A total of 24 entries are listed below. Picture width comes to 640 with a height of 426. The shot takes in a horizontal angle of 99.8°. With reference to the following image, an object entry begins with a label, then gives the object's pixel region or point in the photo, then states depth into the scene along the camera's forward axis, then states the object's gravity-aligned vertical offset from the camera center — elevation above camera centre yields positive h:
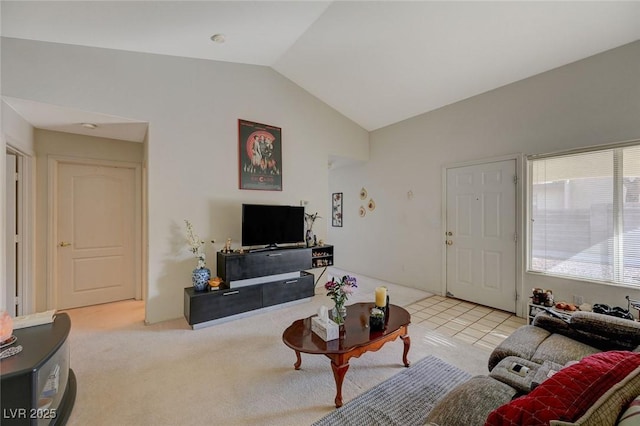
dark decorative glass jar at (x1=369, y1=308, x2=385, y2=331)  2.18 -0.89
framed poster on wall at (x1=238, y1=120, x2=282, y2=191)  3.88 +0.84
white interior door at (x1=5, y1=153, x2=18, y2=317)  2.94 -0.25
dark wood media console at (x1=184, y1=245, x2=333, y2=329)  3.13 -0.97
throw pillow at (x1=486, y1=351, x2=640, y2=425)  0.86 -0.63
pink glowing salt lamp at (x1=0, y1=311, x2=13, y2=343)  1.55 -0.67
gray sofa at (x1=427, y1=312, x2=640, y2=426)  0.86 -0.86
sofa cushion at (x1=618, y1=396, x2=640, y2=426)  0.72 -0.56
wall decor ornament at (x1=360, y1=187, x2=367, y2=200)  5.56 +0.37
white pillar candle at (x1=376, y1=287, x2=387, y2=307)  2.40 -0.77
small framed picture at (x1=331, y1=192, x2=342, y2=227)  6.22 +0.06
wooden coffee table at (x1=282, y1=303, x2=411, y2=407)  1.84 -0.96
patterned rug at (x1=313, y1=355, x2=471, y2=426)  1.72 -1.33
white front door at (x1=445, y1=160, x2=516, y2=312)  3.57 -0.32
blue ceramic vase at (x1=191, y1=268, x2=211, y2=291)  3.26 -0.81
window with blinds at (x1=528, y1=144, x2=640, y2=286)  2.74 -0.04
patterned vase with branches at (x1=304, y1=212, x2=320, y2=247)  4.36 -0.29
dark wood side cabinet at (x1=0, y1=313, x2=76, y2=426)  1.35 -0.92
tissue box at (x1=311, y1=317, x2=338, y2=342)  1.99 -0.89
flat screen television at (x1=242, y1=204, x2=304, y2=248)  3.59 -0.19
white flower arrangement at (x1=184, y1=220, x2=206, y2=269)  3.45 -0.39
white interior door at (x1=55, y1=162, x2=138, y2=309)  3.67 -0.32
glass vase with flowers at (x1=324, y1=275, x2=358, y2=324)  2.17 -0.67
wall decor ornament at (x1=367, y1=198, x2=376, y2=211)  5.37 +0.13
